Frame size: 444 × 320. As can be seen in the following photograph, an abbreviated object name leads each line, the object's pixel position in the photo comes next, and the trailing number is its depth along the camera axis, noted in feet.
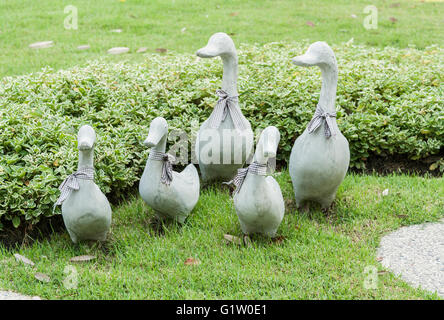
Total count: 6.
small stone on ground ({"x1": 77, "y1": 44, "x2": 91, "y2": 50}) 24.98
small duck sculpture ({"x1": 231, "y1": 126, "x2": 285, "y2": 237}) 10.15
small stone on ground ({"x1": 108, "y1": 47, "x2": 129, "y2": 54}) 24.53
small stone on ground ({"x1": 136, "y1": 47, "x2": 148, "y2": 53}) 24.62
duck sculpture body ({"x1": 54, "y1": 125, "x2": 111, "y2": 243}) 10.32
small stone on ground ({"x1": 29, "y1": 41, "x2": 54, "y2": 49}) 25.13
